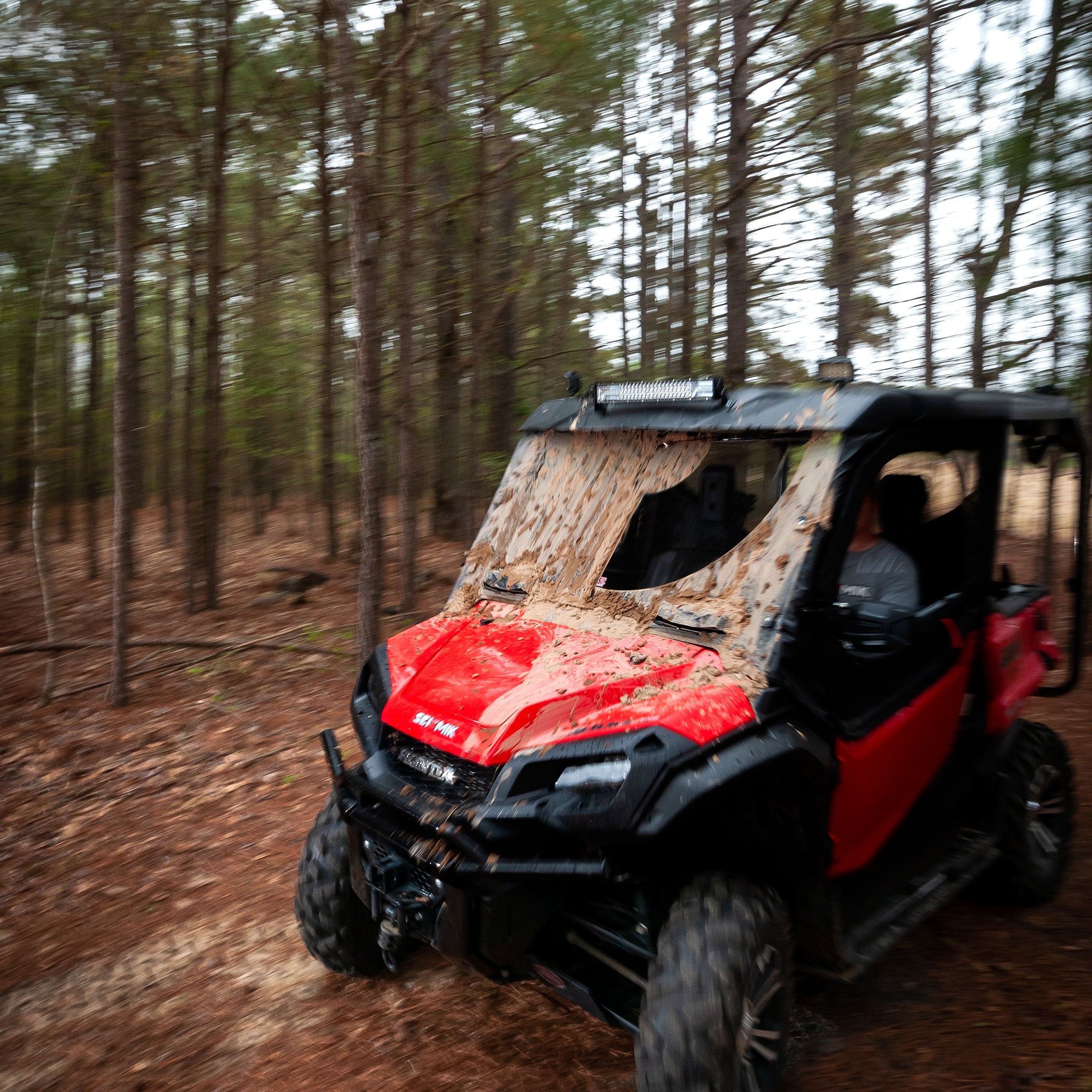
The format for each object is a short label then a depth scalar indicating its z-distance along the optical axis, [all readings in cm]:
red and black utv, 235
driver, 346
